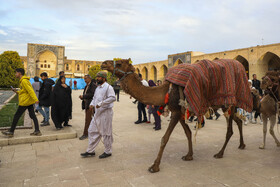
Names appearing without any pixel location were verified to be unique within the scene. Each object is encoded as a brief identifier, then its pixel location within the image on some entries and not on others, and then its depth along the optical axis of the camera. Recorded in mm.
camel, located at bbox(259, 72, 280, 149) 4000
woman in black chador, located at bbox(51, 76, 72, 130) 6066
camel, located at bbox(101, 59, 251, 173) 3400
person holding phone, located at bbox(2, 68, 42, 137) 4973
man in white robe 4008
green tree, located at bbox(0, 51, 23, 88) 24047
